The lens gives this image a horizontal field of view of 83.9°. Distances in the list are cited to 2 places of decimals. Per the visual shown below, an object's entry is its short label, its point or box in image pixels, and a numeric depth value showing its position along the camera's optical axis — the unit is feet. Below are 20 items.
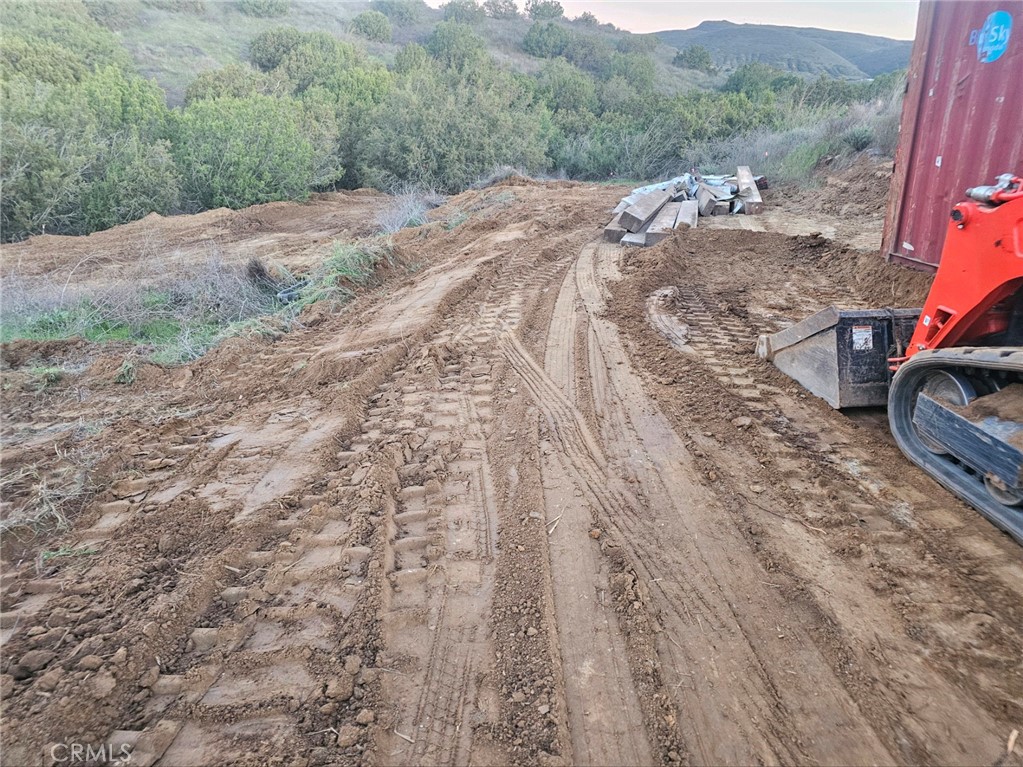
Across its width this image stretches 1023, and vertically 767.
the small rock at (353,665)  7.47
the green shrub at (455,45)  100.73
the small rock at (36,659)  7.69
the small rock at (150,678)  7.41
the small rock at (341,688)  7.13
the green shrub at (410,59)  88.43
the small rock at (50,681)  7.25
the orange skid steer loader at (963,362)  9.11
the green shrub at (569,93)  90.48
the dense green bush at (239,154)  48.67
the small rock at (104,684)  7.16
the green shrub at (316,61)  77.30
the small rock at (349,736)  6.55
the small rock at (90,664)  7.55
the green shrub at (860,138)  42.91
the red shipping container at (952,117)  12.82
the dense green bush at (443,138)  62.08
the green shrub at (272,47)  88.53
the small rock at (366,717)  6.79
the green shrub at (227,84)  63.67
